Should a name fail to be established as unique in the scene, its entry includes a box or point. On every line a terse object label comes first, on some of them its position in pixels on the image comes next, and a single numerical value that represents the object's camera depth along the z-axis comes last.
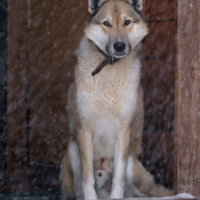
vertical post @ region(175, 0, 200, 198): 4.79
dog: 5.66
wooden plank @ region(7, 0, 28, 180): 8.64
